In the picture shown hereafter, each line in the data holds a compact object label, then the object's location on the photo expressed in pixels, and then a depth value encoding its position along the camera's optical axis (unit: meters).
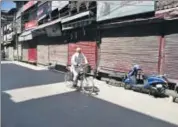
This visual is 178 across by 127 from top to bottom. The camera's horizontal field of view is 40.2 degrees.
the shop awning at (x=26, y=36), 23.98
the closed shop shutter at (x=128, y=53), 9.02
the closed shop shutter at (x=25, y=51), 28.01
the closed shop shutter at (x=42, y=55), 20.53
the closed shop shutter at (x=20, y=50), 31.08
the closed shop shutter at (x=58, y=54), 16.72
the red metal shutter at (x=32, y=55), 24.56
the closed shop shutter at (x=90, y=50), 12.78
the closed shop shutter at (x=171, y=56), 8.06
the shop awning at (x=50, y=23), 16.45
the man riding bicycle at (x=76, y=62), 9.65
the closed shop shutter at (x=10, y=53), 36.59
